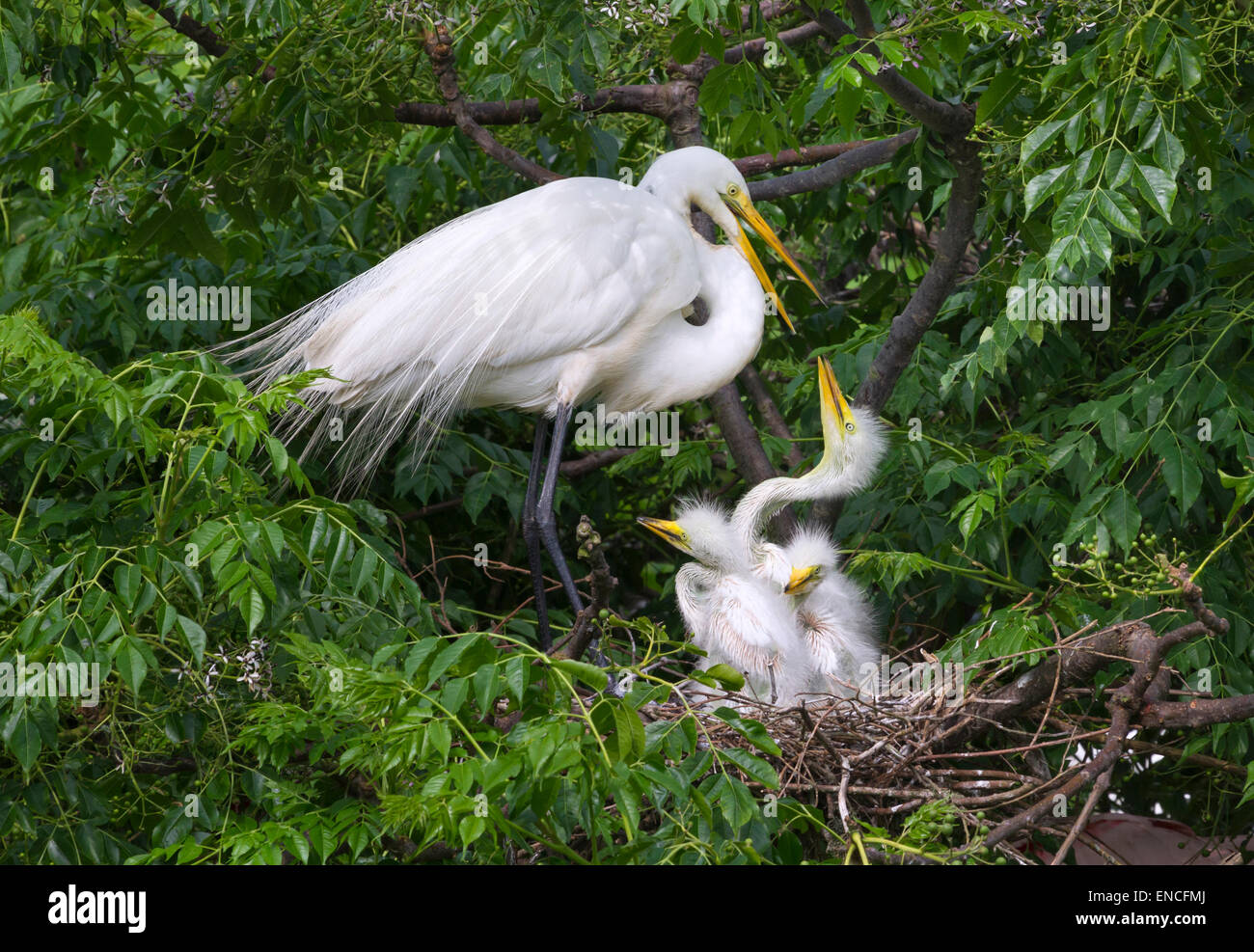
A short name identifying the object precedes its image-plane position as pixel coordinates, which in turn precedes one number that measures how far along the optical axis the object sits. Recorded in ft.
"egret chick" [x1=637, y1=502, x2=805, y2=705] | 20.02
